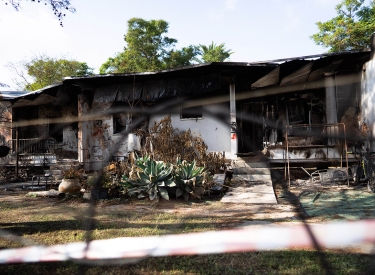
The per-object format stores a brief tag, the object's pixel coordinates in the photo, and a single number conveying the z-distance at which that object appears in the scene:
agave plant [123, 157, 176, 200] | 4.92
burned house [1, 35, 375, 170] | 6.93
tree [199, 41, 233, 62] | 26.02
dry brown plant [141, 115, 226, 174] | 6.91
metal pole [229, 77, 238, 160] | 7.60
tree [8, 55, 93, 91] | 20.92
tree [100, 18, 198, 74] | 20.25
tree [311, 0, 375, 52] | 14.74
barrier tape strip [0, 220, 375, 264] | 2.35
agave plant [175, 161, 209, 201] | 5.02
